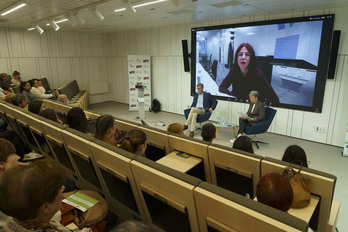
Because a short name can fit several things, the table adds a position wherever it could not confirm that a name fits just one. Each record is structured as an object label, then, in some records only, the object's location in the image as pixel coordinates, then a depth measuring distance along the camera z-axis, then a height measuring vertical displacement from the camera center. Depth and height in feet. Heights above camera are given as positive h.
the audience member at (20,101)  15.03 -2.26
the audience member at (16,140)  12.42 -4.07
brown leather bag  4.91 -2.67
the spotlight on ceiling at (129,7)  13.93 +3.64
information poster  29.71 -1.33
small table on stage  17.96 -4.65
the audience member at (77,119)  9.96 -2.33
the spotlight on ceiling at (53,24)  20.30 +3.78
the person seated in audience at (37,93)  21.80 -2.52
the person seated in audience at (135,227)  2.10 -1.50
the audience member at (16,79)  26.14 -1.45
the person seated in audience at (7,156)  6.01 -2.39
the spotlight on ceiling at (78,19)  18.04 +3.75
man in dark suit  20.41 -3.65
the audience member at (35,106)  13.10 -2.30
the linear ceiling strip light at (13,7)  14.93 +4.20
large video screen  17.28 +0.50
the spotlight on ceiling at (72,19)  18.29 +3.82
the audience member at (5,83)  22.56 -1.70
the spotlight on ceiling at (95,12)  15.79 +3.78
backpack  29.48 -5.18
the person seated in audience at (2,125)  14.94 -3.88
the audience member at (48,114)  11.76 -2.45
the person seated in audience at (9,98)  16.47 -2.30
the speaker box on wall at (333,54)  16.03 +0.79
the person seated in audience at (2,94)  20.32 -2.46
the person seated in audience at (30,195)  3.37 -1.94
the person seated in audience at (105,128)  8.37 -2.27
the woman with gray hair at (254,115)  17.31 -3.85
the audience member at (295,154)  6.89 -2.73
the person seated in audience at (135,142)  7.11 -2.39
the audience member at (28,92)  20.88 -2.36
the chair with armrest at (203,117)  20.44 -4.57
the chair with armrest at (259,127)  16.96 -4.61
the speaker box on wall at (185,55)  24.84 +1.18
